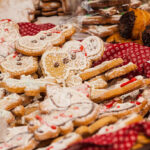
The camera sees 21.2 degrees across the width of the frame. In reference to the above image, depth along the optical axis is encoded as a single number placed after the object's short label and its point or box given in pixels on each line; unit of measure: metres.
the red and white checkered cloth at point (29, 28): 0.89
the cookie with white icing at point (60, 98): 0.61
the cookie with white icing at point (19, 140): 0.58
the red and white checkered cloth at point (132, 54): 0.74
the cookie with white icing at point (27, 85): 0.66
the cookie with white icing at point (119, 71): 0.70
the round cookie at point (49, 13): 1.16
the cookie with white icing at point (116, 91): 0.66
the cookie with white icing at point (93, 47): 0.76
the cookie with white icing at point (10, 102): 0.66
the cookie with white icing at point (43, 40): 0.76
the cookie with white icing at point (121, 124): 0.57
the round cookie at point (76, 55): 0.75
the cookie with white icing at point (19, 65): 0.73
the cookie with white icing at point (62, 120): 0.58
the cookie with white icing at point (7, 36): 0.80
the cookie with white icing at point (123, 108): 0.61
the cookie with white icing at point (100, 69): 0.72
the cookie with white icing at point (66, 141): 0.55
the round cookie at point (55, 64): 0.73
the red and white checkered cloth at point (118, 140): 0.54
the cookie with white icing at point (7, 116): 0.63
